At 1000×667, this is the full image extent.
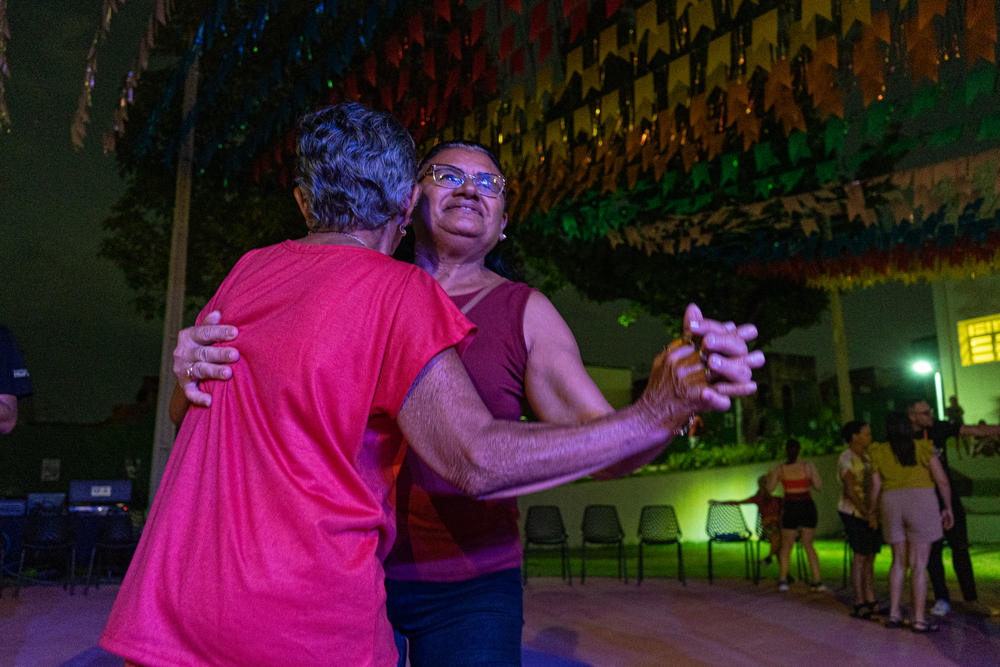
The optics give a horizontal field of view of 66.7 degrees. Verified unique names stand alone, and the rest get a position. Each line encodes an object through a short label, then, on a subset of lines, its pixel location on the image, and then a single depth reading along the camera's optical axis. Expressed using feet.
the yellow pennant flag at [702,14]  14.97
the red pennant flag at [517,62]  17.85
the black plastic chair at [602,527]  32.48
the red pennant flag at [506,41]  16.70
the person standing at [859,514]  22.76
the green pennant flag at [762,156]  24.35
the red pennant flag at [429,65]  19.04
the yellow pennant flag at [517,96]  21.11
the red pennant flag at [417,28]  17.71
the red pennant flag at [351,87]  24.75
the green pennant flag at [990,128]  21.08
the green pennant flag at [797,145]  23.61
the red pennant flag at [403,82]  21.88
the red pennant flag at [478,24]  17.81
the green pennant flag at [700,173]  27.86
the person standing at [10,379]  10.39
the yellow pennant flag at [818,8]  14.01
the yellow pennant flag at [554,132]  22.09
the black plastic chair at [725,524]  33.12
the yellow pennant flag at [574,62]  18.54
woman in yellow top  20.59
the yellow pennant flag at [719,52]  15.83
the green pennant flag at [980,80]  18.04
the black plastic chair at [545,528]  31.73
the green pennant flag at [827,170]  27.96
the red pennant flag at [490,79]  21.75
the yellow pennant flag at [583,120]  21.16
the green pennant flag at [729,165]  28.08
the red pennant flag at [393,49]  19.74
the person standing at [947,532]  22.33
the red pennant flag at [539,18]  15.77
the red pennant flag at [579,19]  15.95
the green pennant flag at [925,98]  20.90
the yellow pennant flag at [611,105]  19.76
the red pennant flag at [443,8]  16.92
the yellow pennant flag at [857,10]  14.42
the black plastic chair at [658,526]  32.53
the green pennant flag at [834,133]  23.07
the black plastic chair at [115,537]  29.13
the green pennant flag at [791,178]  28.48
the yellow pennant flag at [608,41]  17.43
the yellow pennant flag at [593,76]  18.72
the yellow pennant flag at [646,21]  15.56
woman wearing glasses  5.15
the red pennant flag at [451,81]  22.21
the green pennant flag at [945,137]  24.70
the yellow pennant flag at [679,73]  16.87
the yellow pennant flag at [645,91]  18.97
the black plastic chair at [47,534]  28.66
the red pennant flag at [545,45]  16.66
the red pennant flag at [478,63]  21.40
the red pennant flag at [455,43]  19.10
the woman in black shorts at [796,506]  28.30
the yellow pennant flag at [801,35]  15.77
